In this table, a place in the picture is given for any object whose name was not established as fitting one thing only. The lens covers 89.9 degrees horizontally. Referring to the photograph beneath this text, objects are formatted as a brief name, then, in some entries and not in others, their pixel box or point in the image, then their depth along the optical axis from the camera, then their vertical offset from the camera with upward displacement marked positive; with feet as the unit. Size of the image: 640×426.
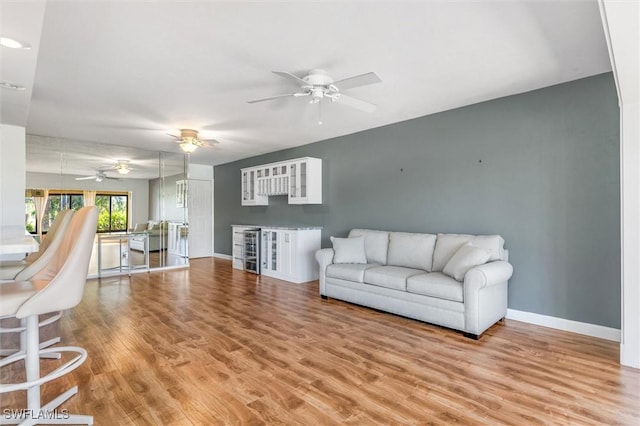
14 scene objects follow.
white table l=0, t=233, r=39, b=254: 5.52 -0.57
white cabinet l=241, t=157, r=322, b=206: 19.42 +2.12
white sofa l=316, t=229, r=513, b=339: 10.45 -2.38
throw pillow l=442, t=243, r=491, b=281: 10.80 -1.64
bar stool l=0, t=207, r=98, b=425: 5.38 -1.48
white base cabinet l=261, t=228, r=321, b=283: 18.67 -2.42
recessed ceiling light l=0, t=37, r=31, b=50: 6.74 +3.71
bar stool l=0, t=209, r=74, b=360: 7.70 -1.27
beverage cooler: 21.16 -2.49
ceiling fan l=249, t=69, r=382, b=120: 8.90 +3.91
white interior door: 28.27 -0.34
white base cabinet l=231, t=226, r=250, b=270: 22.40 -2.33
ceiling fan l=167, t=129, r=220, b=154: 16.44 +3.87
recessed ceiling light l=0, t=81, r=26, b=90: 9.10 +3.80
